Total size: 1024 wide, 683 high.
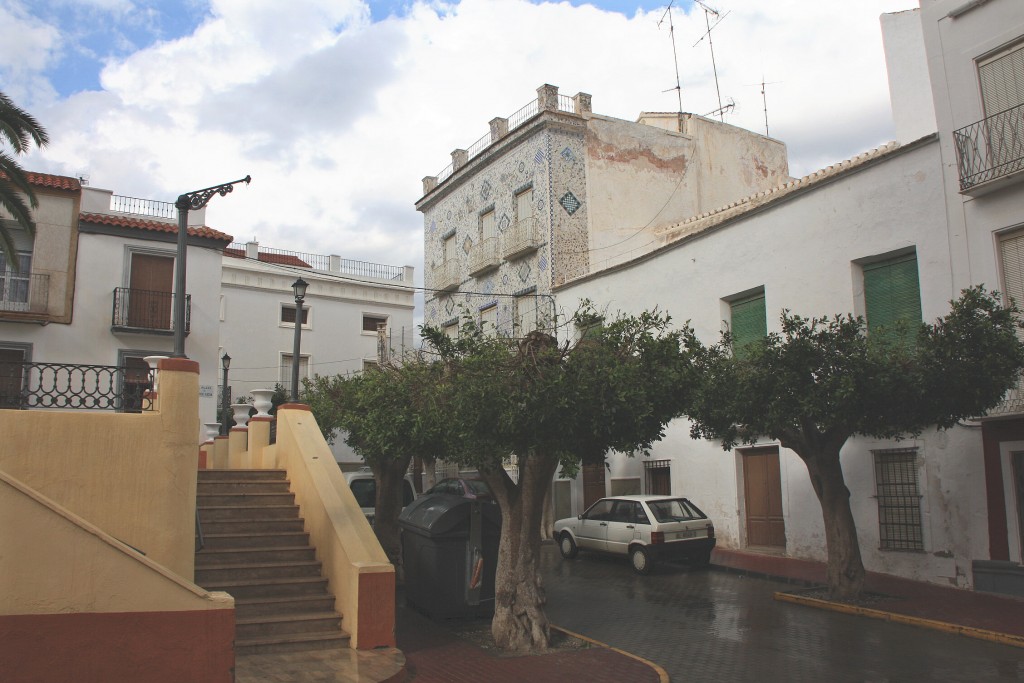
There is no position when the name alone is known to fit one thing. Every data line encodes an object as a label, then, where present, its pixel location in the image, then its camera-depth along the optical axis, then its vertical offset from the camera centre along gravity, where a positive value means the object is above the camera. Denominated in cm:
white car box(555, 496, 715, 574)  1482 -119
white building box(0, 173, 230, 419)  2041 +489
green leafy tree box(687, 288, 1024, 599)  1023 +100
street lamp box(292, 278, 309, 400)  1226 +224
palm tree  1210 +495
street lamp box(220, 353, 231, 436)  1944 +206
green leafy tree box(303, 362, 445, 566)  991 +74
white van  1673 -40
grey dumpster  1051 -113
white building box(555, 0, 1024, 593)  1214 +344
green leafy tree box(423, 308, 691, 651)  852 +62
